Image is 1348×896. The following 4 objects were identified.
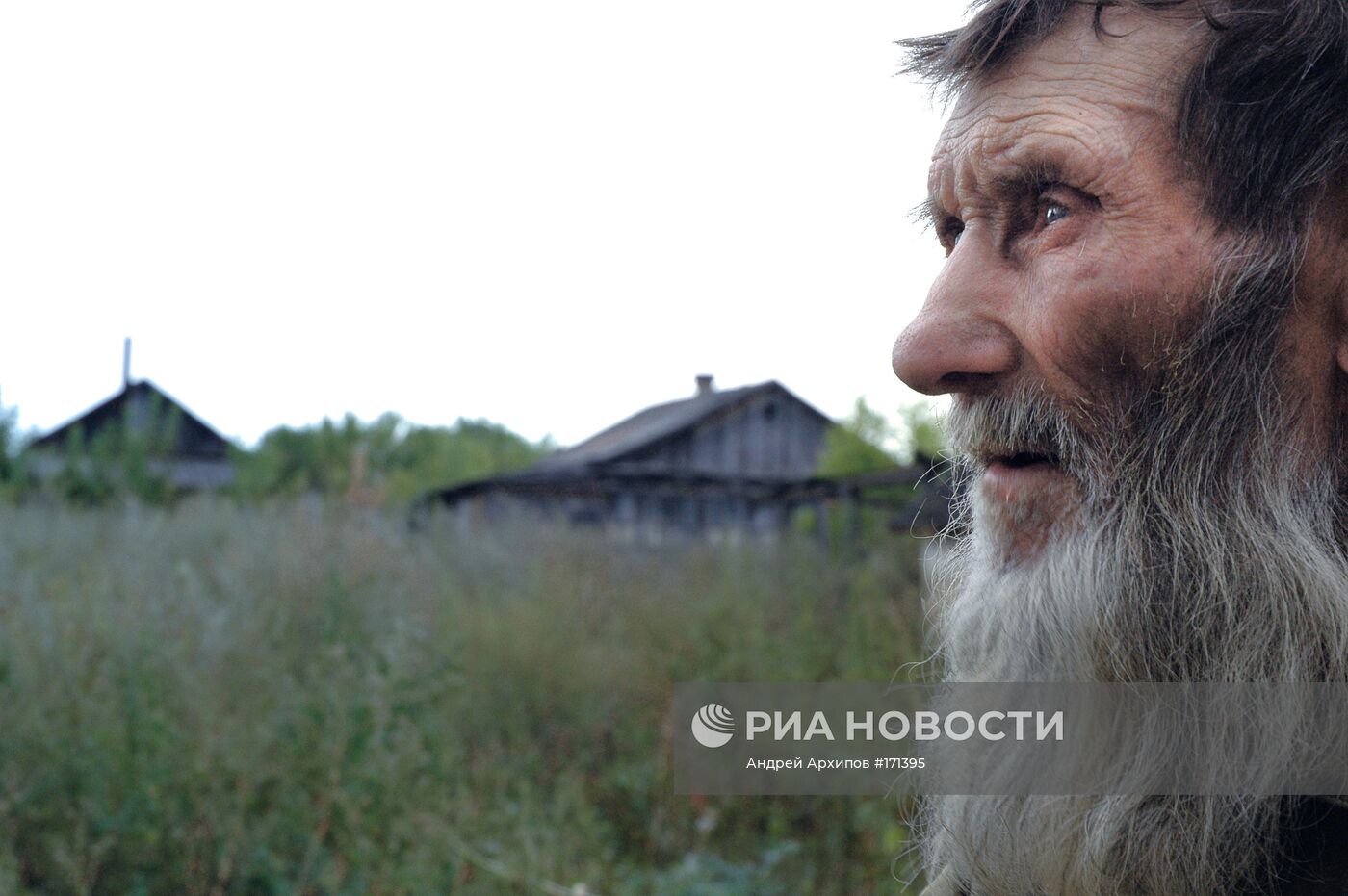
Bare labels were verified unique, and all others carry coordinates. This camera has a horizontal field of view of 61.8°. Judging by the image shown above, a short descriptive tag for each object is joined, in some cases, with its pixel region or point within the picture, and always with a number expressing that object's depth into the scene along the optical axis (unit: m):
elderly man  1.22
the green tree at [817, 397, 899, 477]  16.97
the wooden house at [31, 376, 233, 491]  17.17
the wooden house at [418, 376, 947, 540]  13.94
